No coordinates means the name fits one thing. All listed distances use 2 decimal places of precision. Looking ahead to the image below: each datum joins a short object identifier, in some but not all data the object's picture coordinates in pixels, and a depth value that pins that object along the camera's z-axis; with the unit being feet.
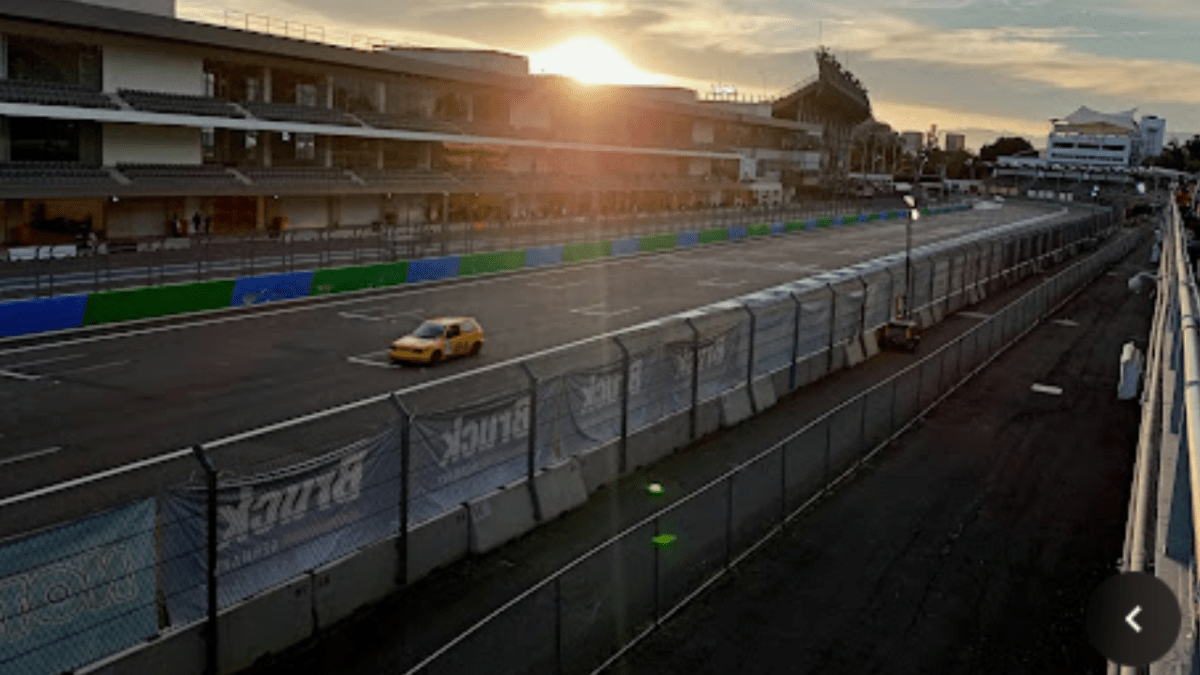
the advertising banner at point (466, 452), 45.39
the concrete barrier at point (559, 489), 53.06
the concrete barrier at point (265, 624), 36.76
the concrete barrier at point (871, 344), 104.94
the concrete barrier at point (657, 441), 62.44
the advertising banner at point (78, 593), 29.43
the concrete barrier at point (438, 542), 45.19
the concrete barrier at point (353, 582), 40.60
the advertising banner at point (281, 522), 35.27
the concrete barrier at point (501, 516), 48.57
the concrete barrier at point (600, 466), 57.52
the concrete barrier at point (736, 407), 74.08
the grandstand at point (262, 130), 159.84
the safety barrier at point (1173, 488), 25.93
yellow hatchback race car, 94.48
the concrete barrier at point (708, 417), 70.64
